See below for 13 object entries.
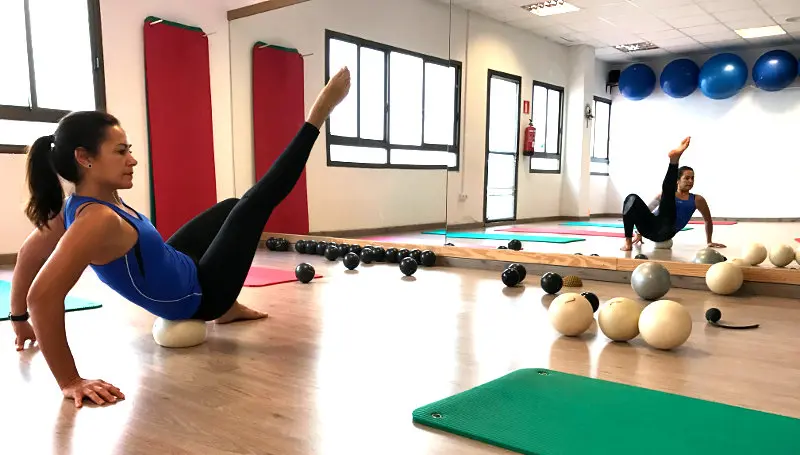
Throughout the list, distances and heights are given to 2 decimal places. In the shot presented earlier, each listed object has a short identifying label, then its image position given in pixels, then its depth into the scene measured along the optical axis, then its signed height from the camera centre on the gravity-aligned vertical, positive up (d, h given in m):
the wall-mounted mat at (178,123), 5.33 +0.29
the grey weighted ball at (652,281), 3.04 -0.63
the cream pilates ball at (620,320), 2.22 -0.60
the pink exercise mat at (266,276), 3.62 -0.77
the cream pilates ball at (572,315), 2.31 -0.61
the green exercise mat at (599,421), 1.28 -0.62
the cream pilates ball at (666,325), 2.12 -0.60
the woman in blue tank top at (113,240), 1.55 -0.27
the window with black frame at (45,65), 4.48 +0.70
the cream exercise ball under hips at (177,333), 2.16 -0.64
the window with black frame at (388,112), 5.81 +0.45
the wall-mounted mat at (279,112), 6.02 +0.44
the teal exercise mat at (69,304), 2.79 -0.73
